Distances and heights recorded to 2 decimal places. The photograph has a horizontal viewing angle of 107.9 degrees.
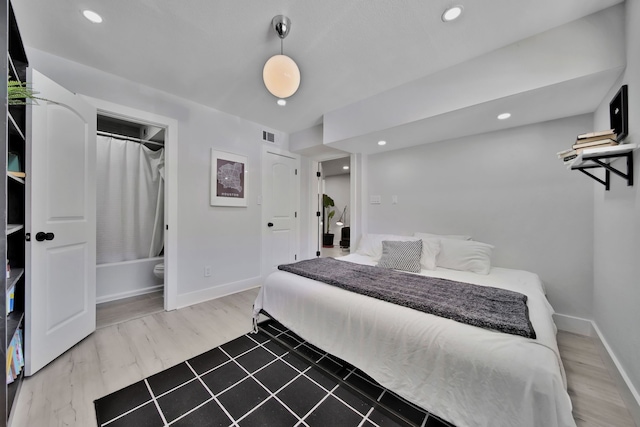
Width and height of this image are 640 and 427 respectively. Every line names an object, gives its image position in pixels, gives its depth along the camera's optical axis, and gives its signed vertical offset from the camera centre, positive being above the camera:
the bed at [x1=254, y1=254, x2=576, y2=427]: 0.94 -0.73
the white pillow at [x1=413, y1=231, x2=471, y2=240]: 2.69 -0.27
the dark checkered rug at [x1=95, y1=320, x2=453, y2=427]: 1.28 -1.14
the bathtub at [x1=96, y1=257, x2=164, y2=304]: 2.96 -0.93
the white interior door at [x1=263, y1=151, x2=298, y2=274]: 3.75 +0.07
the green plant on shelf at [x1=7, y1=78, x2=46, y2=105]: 0.98 +0.52
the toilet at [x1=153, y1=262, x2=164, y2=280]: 3.16 -0.80
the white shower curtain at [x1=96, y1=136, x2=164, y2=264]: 3.11 +0.15
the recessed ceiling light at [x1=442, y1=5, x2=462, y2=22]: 1.51 +1.33
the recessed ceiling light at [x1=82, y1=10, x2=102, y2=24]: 1.57 +1.34
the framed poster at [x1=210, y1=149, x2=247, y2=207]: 3.06 +0.44
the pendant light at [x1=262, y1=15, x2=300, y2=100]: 1.59 +0.97
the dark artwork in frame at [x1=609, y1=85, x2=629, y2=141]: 1.47 +0.67
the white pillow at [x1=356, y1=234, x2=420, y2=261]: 2.83 -0.39
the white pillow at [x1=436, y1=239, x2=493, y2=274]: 2.26 -0.43
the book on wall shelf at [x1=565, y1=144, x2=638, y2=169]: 1.32 +0.38
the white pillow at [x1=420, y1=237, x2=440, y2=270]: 2.38 -0.42
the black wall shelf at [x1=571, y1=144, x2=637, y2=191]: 1.33 +0.36
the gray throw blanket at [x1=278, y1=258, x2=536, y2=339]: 1.24 -0.55
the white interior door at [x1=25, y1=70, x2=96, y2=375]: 1.64 -0.12
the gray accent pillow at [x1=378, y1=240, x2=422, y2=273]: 2.32 -0.44
